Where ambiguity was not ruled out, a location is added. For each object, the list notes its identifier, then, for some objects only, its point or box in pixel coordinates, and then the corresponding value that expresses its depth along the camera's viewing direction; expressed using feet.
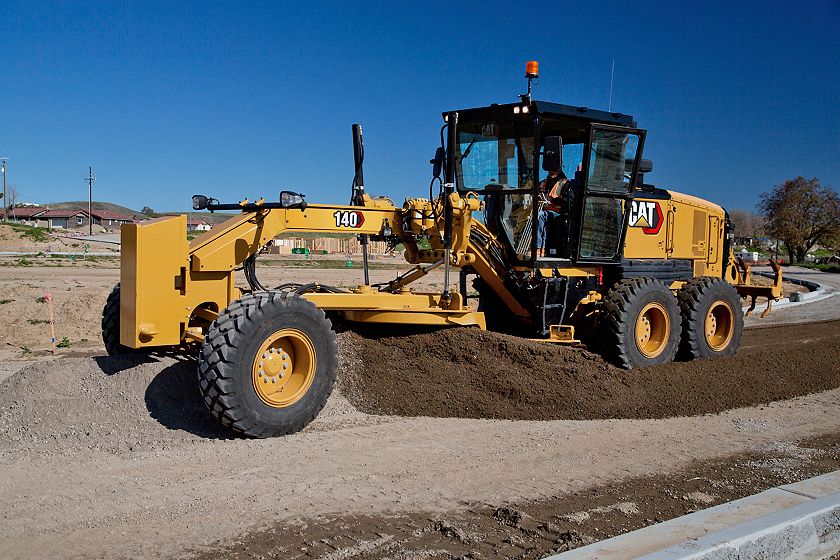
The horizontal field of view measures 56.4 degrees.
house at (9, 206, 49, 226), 360.28
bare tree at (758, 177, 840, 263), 199.62
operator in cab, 30.14
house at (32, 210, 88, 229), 366.02
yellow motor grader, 20.79
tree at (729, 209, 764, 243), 345.74
